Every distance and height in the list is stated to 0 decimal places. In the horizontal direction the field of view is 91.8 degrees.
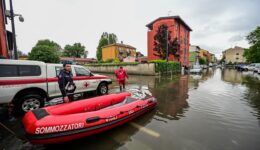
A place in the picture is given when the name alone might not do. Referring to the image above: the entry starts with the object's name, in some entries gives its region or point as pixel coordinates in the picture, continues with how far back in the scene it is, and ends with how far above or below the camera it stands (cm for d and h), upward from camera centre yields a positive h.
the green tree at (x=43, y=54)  3145 +382
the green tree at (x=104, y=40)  5316 +1231
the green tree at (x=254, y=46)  3578 +575
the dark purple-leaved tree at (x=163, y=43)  2505 +489
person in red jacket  838 -41
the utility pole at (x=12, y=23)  720 +264
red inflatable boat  250 -120
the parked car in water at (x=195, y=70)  2184 -57
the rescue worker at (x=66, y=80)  410 -37
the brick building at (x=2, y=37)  885 +239
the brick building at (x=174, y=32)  2770 +836
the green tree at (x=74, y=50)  6347 +954
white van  404 -48
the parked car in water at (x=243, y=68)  3117 -52
